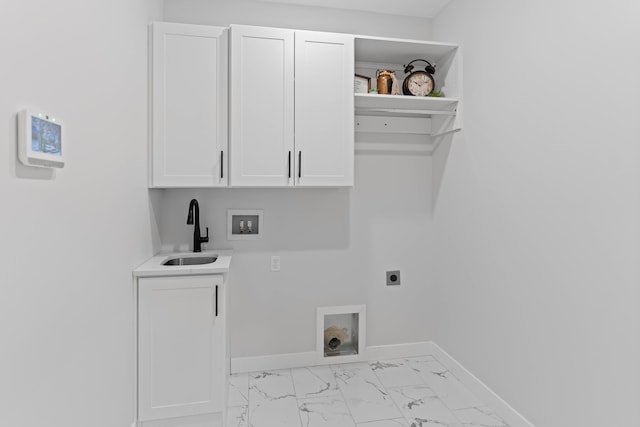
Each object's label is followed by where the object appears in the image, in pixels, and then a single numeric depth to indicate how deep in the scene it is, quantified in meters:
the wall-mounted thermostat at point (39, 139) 0.91
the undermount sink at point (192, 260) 2.31
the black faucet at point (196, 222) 2.44
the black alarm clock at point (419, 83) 2.66
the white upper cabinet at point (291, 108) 2.26
